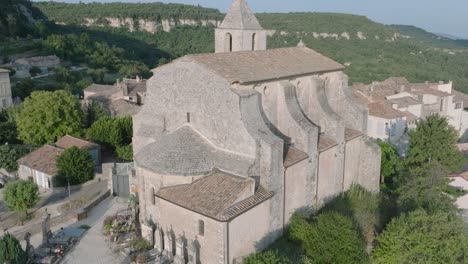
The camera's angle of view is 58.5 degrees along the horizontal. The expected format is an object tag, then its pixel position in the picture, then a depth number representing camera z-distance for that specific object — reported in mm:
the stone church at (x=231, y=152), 18531
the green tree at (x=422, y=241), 18891
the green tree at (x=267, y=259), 16000
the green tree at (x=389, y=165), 33812
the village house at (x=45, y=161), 31317
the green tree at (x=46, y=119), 38750
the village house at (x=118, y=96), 50094
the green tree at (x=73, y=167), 30188
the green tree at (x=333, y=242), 18062
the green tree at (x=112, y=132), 38031
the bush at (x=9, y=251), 17875
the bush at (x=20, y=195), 24656
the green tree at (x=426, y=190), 25953
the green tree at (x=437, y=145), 30594
